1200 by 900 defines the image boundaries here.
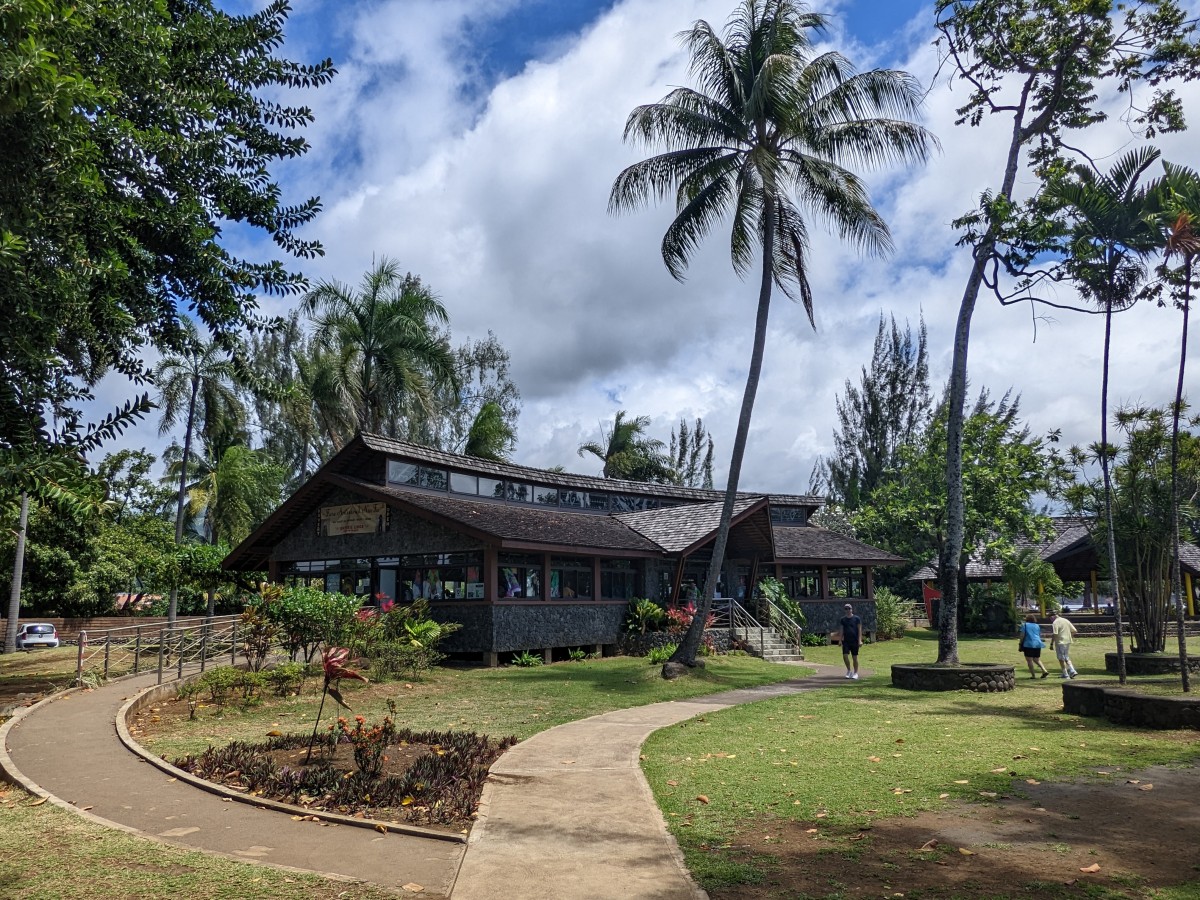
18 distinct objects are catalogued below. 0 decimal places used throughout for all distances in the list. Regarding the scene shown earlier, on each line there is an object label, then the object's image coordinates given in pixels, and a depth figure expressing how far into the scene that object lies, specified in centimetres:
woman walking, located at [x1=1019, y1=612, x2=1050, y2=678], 1953
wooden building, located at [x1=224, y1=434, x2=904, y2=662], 2269
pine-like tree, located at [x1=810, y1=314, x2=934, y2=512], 5678
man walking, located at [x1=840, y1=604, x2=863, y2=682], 1994
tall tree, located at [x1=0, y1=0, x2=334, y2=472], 592
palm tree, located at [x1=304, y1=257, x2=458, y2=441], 3309
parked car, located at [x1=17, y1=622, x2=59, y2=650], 3081
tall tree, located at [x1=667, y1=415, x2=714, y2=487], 6232
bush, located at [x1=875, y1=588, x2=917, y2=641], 3662
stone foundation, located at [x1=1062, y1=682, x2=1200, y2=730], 1127
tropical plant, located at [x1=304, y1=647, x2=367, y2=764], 920
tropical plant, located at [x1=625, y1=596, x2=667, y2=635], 2633
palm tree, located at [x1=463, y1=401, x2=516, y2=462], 3984
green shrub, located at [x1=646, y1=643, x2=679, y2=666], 2170
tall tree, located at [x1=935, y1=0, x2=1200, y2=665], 1736
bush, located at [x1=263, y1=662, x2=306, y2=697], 1546
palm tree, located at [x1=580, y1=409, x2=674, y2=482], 5166
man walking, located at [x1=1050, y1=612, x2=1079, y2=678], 1933
